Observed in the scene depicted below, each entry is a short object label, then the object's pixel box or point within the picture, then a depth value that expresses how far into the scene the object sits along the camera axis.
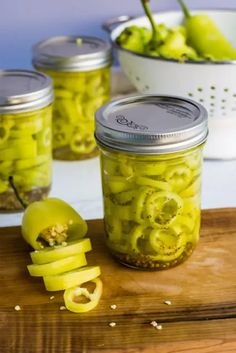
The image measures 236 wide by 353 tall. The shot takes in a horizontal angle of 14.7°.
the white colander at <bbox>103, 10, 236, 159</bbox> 0.89
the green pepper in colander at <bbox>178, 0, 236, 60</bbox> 0.98
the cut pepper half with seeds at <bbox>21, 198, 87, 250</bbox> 0.76
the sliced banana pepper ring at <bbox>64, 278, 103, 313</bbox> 0.70
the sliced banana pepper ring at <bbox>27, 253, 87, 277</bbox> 0.73
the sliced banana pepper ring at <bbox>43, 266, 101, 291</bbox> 0.71
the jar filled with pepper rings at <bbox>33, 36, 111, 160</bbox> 0.92
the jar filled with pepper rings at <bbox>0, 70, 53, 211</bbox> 0.81
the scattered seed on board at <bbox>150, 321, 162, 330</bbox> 0.68
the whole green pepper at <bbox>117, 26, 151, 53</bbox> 0.96
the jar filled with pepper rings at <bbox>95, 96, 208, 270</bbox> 0.70
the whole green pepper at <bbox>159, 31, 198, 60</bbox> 0.94
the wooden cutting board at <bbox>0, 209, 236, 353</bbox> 0.66
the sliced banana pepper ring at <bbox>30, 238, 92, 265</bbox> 0.74
